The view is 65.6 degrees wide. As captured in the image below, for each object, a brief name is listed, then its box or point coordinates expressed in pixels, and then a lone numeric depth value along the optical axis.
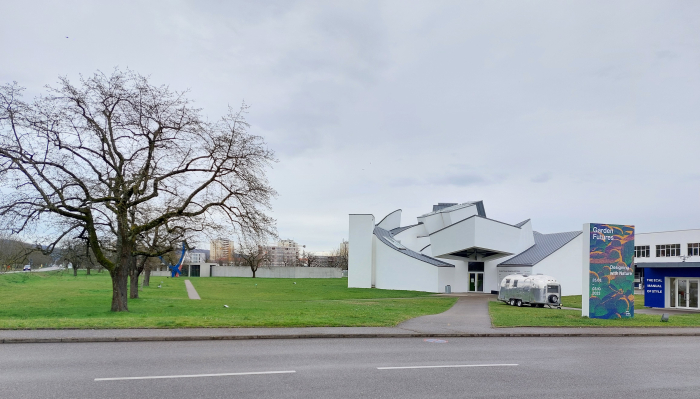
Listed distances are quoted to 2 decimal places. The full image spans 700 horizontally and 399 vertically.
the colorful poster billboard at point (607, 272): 23.31
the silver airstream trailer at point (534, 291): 34.12
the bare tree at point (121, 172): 20.69
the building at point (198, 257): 161.20
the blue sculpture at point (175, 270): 99.60
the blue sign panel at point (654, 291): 36.00
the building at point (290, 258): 154.01
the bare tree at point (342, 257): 149.88
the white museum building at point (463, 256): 56.66
